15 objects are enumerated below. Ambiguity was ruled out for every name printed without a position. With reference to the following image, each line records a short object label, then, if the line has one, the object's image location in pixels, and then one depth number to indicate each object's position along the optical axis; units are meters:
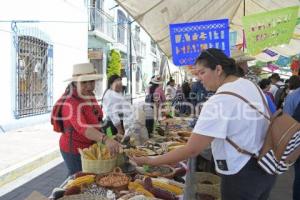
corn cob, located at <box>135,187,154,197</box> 2.29
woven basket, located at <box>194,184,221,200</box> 2.79
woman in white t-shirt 1.66
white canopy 4.41
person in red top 2.65
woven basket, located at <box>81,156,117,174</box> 2.60
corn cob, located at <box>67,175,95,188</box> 2.39
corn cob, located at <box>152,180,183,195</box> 2.45
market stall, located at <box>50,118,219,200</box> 2.30
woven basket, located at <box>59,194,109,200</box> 2.16
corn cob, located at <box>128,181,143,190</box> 2.39
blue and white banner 4.44
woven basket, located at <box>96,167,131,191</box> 2.40
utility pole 7.03
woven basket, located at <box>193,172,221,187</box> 2.93
